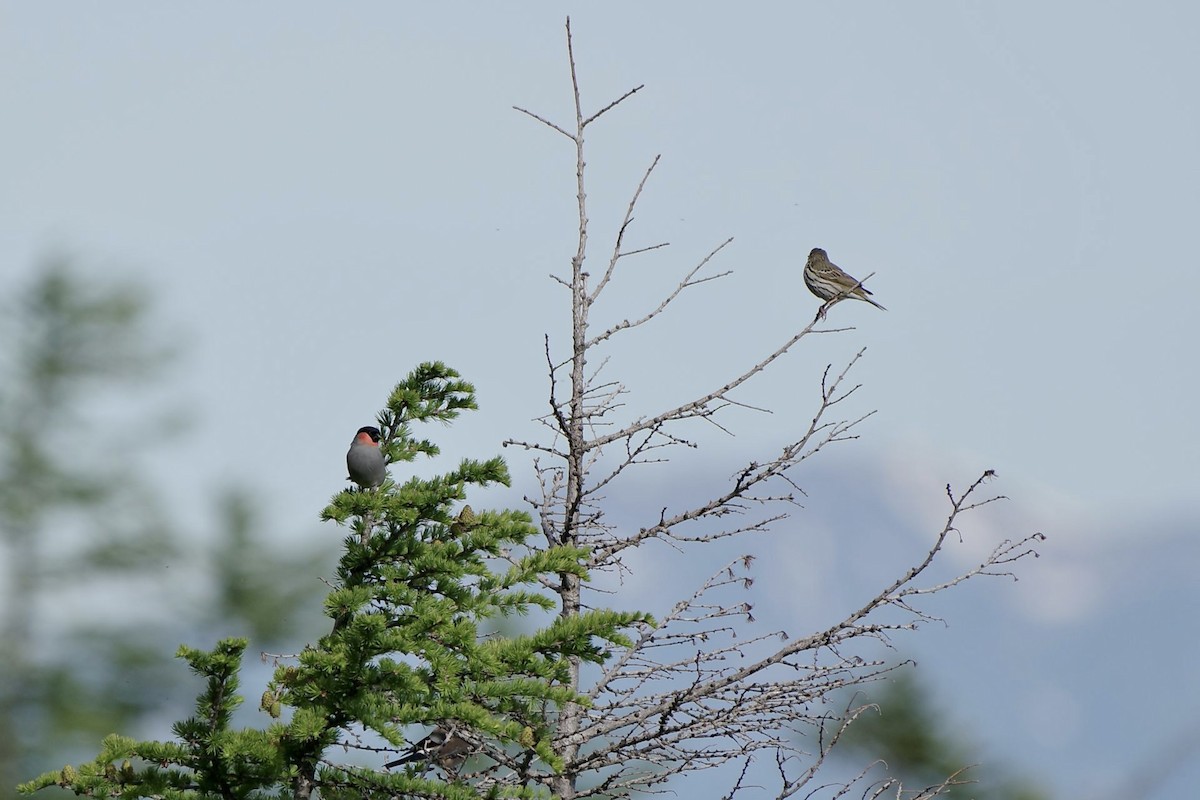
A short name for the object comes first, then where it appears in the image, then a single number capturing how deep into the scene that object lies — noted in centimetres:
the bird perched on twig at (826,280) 2714
